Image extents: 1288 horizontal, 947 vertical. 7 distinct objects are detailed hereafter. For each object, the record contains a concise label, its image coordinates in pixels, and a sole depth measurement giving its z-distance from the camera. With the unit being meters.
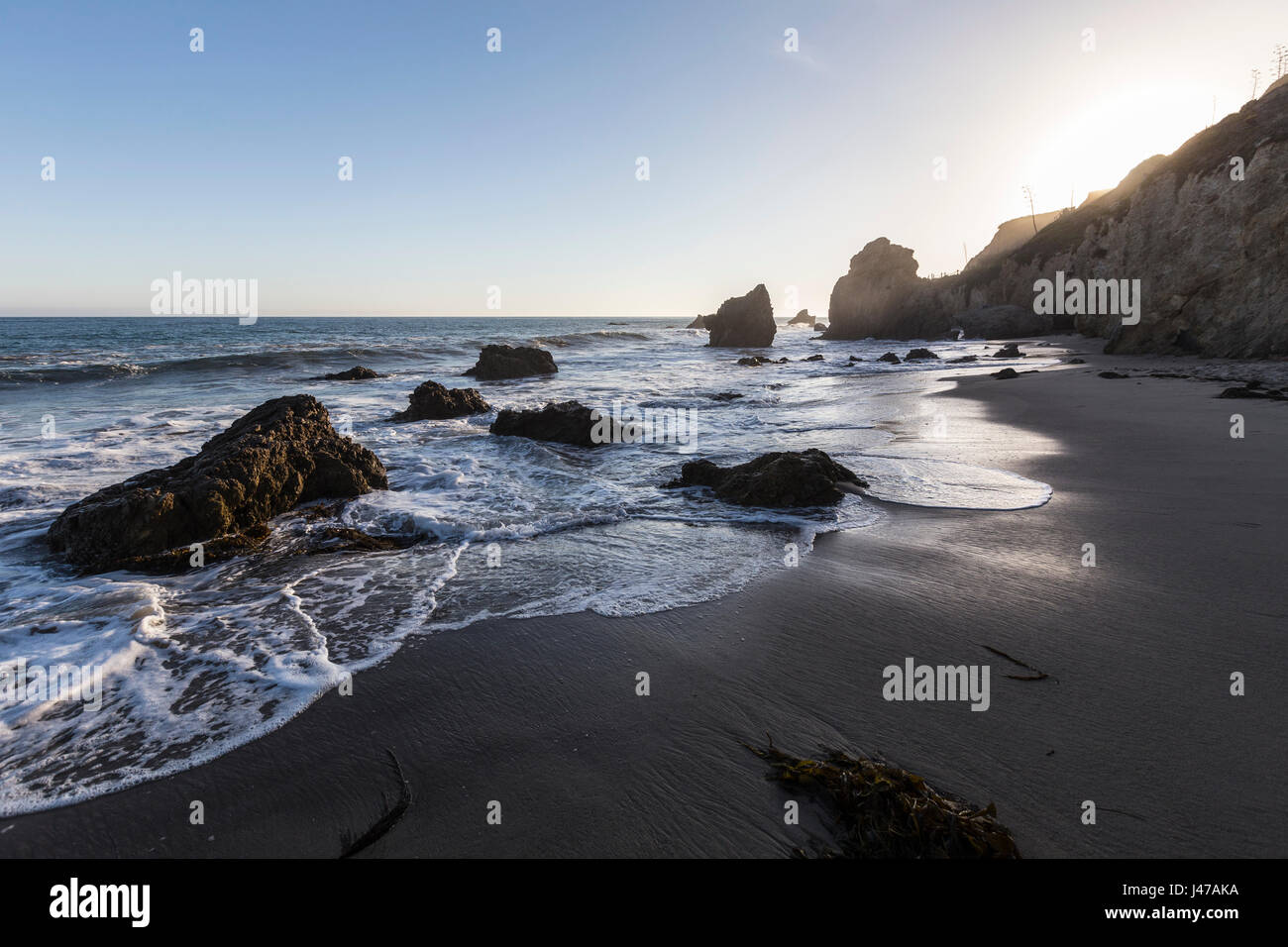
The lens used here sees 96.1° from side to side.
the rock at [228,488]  5.30
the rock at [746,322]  51.97
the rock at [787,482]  6.61
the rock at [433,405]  14.55
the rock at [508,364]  24.66
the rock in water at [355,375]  24.47
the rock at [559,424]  11.12
